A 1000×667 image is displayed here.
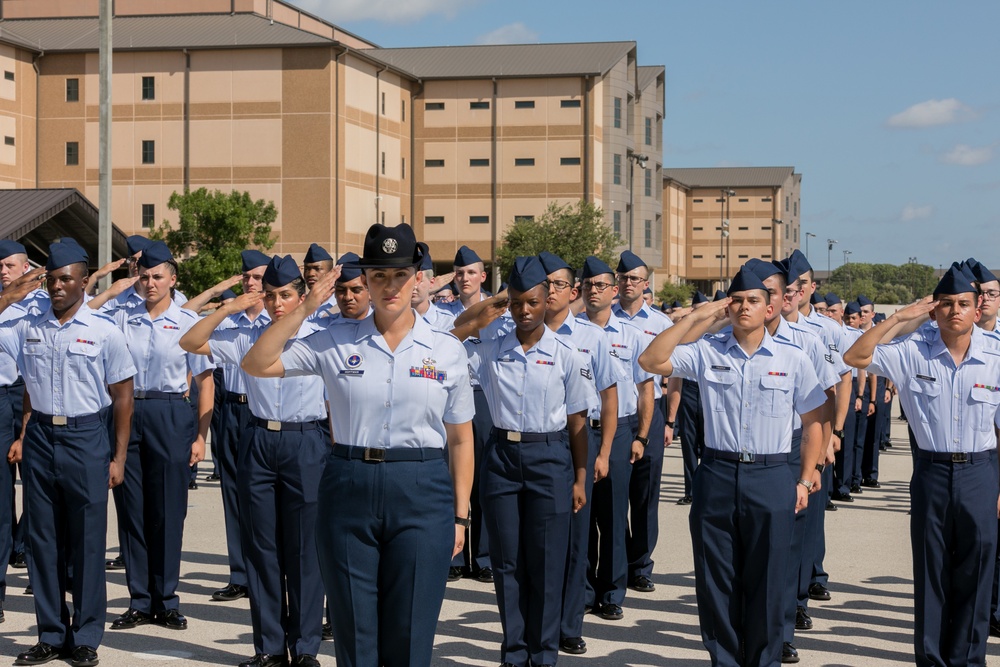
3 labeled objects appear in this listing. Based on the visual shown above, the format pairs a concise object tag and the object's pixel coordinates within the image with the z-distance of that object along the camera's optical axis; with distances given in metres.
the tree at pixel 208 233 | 46.88
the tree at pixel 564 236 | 63.84
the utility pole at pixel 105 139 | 17.92
